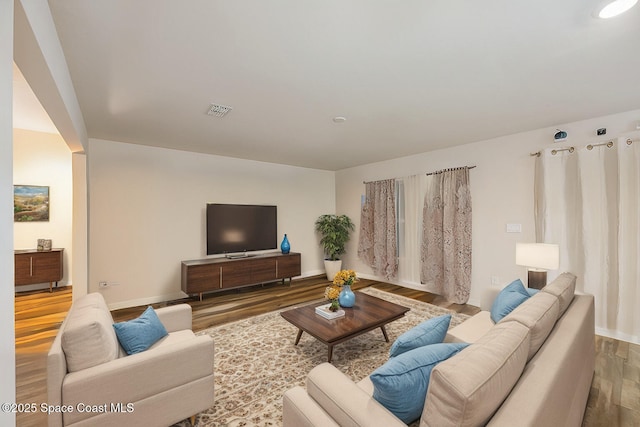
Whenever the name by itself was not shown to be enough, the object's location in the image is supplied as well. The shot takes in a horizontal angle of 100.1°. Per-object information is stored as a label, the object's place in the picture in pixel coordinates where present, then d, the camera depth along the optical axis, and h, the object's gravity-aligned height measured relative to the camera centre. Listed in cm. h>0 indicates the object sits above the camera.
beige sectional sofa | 85 -64
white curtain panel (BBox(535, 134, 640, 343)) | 291 -7
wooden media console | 414 -88
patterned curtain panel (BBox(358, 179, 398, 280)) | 525 -24
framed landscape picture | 452 +34
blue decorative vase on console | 536 -54
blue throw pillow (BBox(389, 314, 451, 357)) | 138 -63
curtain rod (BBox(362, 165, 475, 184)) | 418 +78
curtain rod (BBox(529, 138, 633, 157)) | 291 +80
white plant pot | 572 -104
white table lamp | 268 -45
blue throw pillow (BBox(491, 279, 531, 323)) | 201 -65
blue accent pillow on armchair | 170 -74
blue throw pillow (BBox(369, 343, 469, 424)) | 103 -65
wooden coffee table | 233 -99
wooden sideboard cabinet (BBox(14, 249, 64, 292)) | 430 -72
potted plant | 578 -39
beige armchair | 134 -86
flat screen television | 465 -15
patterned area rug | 189 -133
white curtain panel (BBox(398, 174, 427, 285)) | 489 -16
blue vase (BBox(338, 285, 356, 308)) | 292 -88
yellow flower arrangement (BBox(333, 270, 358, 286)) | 288 -64
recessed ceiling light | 142 +113
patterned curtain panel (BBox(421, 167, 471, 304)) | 418 -31
